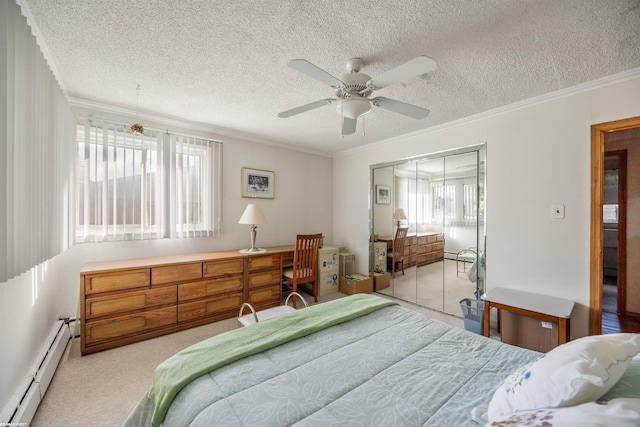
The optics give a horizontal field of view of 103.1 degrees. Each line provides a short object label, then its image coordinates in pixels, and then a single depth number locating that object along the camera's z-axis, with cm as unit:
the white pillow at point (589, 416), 61
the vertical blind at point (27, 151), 120
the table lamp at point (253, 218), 341
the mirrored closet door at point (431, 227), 307
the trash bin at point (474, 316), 274
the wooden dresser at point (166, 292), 236
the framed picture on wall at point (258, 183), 384
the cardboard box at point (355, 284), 393
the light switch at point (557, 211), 238
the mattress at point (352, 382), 93
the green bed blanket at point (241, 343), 110
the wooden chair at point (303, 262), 345
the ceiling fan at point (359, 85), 144
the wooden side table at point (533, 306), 205
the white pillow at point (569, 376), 75
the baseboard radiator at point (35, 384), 145
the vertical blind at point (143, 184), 264
